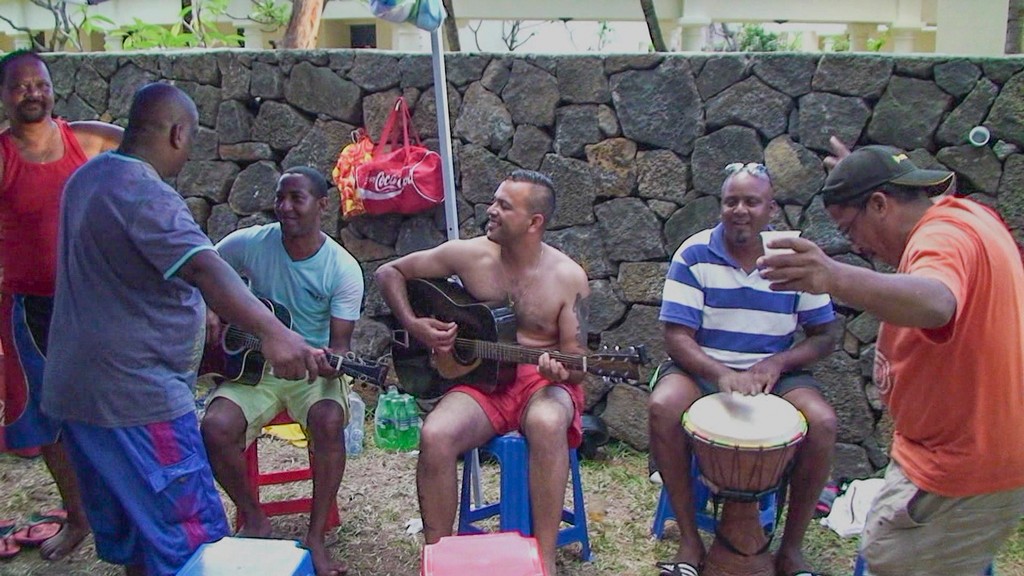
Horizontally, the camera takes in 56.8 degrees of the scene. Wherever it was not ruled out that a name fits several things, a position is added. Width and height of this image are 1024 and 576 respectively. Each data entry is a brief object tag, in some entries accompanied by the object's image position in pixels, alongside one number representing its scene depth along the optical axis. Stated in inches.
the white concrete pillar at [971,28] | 249.6
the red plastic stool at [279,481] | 157.9
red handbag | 199.6
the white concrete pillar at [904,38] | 410.0
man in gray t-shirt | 105.1
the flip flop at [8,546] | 155.4
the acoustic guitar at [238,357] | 152.0
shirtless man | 140.7
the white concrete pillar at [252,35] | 411.5
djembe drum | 132.0
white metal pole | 153.6
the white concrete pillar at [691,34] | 383.2
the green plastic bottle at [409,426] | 204.4
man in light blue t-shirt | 148.1
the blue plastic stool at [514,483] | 143.9
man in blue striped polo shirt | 148.3
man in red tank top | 147.2
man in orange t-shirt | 84.7
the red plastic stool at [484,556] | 88.4
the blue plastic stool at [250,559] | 92.9
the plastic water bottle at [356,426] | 200.1
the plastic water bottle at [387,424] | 204.7
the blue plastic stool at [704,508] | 154.4
